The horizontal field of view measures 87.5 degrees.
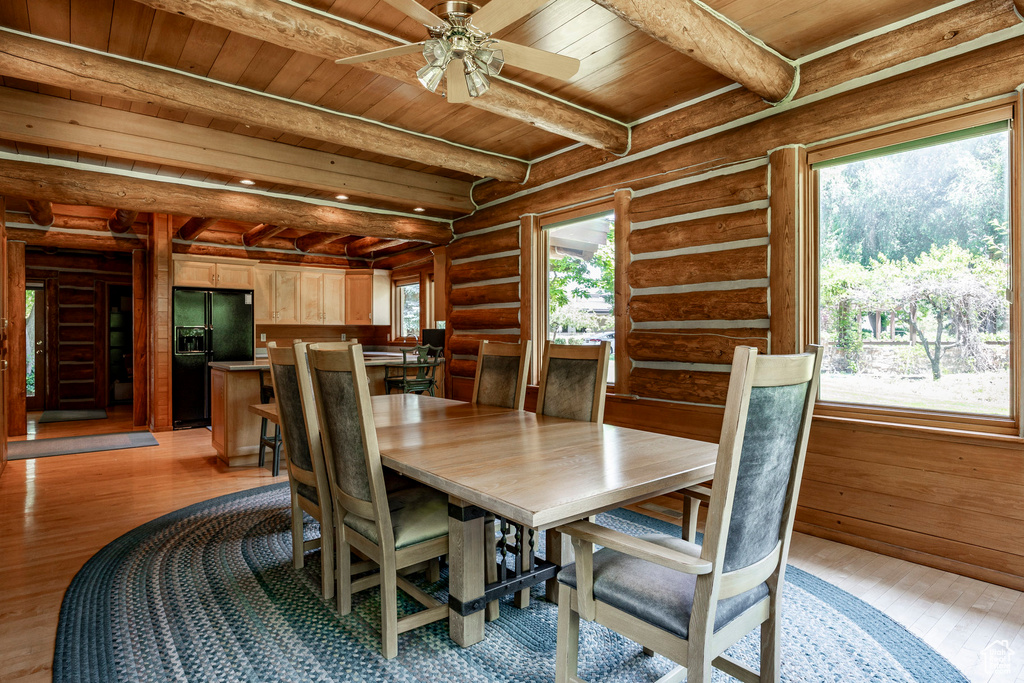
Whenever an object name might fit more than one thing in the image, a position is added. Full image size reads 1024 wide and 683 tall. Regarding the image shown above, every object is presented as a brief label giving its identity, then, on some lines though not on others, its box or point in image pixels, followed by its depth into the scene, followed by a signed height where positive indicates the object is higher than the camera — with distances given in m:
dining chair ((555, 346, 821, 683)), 1.27 -0.58
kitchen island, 4.87 -0.65
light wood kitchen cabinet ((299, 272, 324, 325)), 8.46 +0.70
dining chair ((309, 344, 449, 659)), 1.95 -0.65
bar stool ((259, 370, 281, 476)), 4.42 -0.79
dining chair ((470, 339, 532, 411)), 3.25 -0.21
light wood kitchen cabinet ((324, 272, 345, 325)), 8.72 +0.72
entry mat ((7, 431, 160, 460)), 5.39 -1.10
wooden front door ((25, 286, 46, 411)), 8.79 -0.10
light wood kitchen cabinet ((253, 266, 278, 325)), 7.99 +0.69
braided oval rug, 1.89 -1.16
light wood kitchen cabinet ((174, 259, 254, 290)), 7.29 +0.96
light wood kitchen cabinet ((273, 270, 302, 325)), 8.23 +0.70
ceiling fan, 2.01 +1.23
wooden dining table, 1.44 -0.41
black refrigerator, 6.85 +0.00
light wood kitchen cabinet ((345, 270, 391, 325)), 8.85 +0.75
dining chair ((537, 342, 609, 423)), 2.78 -0.22
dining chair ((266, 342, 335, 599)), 2.32 -0.52
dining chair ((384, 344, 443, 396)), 5.45 -0.36
